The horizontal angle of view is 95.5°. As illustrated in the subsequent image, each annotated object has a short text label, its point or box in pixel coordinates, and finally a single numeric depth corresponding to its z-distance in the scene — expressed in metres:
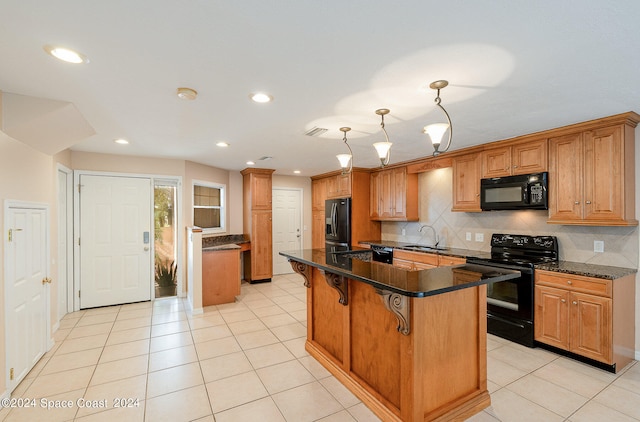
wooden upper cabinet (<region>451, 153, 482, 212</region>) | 3.96
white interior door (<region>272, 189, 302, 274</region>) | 6.89
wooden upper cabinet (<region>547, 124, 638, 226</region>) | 2.74
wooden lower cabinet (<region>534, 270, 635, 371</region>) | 2.62
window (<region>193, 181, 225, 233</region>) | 5.66
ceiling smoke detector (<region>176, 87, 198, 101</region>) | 2.18
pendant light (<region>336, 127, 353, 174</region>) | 3.08
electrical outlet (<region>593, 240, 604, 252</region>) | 3.07
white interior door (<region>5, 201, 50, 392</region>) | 2.37
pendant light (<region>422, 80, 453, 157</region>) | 2.06
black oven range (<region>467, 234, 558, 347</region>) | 3.14
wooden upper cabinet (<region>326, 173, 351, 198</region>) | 5.85
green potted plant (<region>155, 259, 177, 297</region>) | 5.14
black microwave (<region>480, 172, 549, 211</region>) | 3.28
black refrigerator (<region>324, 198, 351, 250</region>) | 5.72
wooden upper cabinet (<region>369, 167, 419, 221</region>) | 5.13
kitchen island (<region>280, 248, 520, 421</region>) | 1.84
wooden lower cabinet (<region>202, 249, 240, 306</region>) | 4.62
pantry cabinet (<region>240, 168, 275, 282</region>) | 6.01
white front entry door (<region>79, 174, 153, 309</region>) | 4.41
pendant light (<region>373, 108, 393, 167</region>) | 2.60
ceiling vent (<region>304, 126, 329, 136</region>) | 3.17
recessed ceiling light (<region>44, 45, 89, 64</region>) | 1.65
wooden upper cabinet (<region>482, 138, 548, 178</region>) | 3.30
